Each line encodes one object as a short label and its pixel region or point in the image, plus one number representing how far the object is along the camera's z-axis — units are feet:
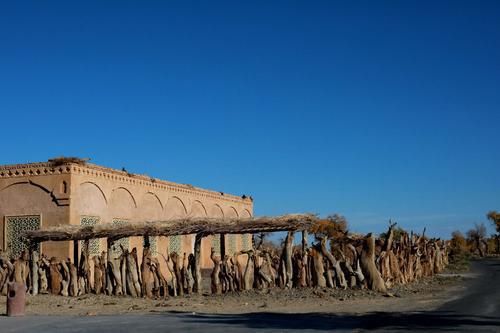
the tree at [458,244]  184.29
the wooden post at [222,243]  69.05
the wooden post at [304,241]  63.80
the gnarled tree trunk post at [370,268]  61.46
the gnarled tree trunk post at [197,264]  65.46
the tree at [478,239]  194.04
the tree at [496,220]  204.54
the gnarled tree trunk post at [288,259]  63.31
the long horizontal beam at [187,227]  63.41
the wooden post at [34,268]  70.08
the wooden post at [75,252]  70.74
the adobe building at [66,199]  77.56
